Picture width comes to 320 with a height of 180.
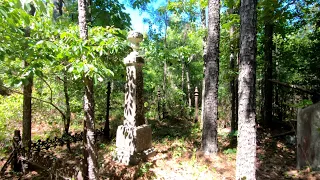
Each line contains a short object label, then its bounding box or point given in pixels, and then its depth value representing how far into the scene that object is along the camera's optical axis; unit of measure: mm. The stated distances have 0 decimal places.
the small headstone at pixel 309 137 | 4871
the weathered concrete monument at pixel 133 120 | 5539
